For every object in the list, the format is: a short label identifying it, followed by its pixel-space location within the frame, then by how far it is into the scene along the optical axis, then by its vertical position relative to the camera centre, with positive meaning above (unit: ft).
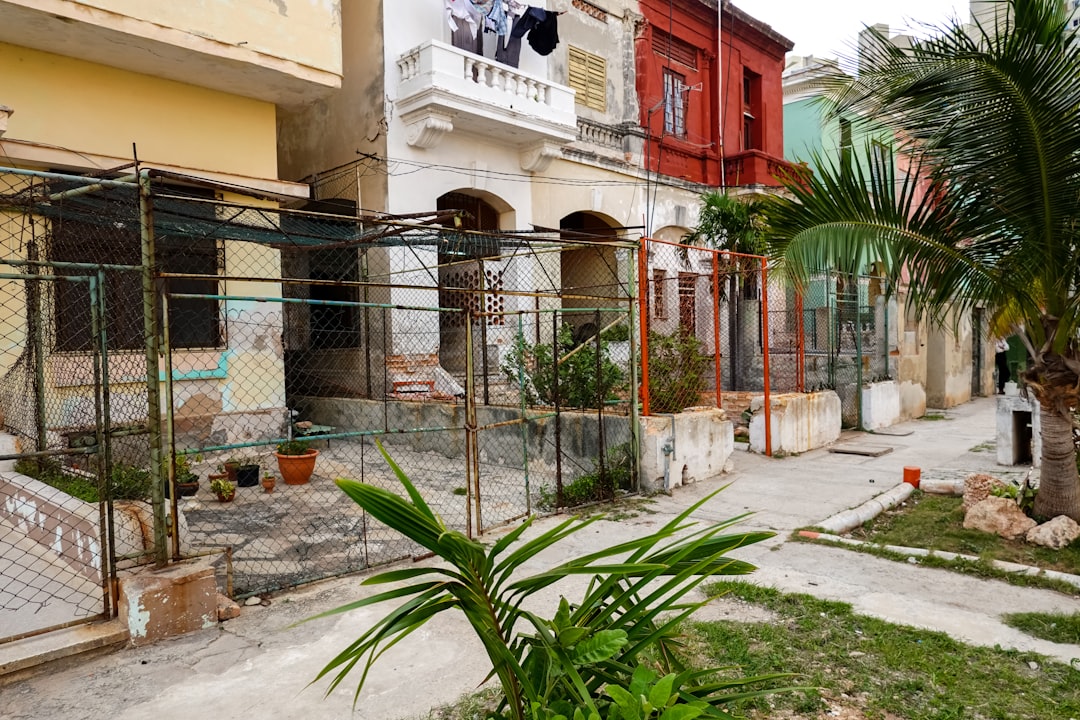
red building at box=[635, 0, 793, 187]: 52.08 +20.90
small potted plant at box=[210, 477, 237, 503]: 24.40 -4.57
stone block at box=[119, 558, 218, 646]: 12.69 -4.52
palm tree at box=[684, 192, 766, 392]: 41.06 +6.77
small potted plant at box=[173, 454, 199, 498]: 24.58 -4.31
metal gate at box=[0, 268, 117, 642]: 13.24 -3.21
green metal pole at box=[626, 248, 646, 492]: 24.64 -2.21
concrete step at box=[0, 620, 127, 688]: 11.38 -4.88
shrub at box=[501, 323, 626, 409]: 27.09 -1.00
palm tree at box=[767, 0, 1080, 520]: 15.92 +3.77
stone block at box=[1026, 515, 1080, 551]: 17.30 -4.91
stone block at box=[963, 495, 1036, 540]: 18.30 -4.81
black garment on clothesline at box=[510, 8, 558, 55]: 41.68 +19.90
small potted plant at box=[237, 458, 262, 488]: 26.86 -4.49
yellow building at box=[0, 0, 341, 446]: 26.71 +9.96
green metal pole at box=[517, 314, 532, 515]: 20.23 -2.00
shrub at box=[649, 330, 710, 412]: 27.71 -0.93
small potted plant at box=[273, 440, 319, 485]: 26.81 -4.00
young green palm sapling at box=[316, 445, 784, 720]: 5.57 -2.26
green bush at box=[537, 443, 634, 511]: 23.21 -4.58
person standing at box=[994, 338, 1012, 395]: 58.78 -1.86
